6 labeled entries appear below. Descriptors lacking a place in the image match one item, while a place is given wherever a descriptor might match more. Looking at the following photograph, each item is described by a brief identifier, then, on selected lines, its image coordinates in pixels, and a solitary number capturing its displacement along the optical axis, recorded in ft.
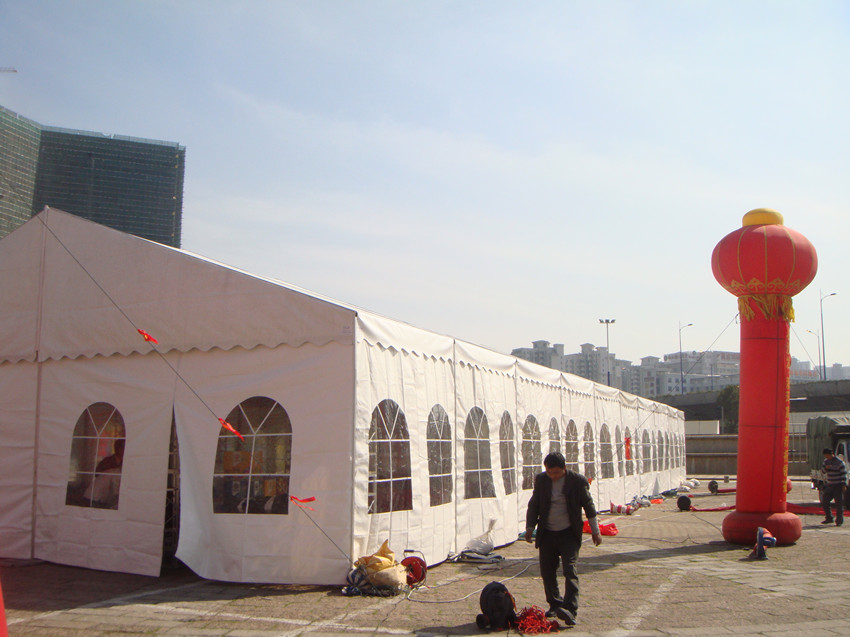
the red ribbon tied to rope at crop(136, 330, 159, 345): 25.98
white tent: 23.18
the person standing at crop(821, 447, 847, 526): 45.27
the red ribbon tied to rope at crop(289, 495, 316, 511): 22.61
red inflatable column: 34.60
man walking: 19.27
